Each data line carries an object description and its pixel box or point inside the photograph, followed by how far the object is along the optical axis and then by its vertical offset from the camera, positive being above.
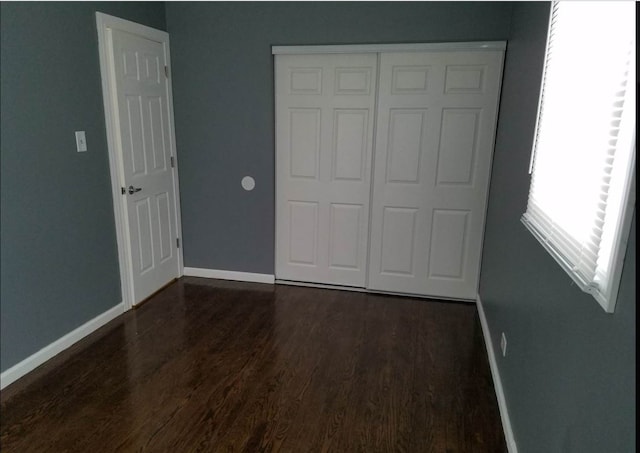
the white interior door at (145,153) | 3.02 -0.19
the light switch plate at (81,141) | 2.69 -0.09
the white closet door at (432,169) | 3.16 -0.27
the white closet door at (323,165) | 3.38 -0.27
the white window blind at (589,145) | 1.00 -0.02
